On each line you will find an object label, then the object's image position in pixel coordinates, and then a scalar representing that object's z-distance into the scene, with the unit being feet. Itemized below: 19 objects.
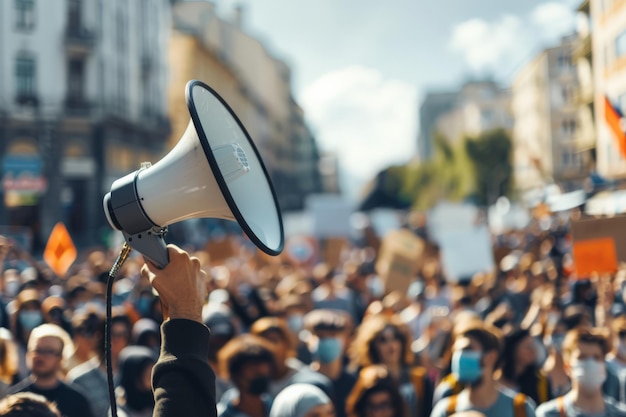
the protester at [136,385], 14.08
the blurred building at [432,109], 476.54
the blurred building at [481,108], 329.11
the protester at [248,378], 13.05
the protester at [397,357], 16.10
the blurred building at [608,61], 92.27
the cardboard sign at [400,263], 31.01
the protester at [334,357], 16.05
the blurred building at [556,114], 213.46
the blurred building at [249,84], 158.61
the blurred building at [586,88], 117.08
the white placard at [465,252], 32.27
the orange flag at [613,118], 27.06
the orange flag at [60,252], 36.24
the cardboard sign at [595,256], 20.13
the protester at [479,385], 12.45
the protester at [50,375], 12.87
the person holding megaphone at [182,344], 6.05
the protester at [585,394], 12.76
